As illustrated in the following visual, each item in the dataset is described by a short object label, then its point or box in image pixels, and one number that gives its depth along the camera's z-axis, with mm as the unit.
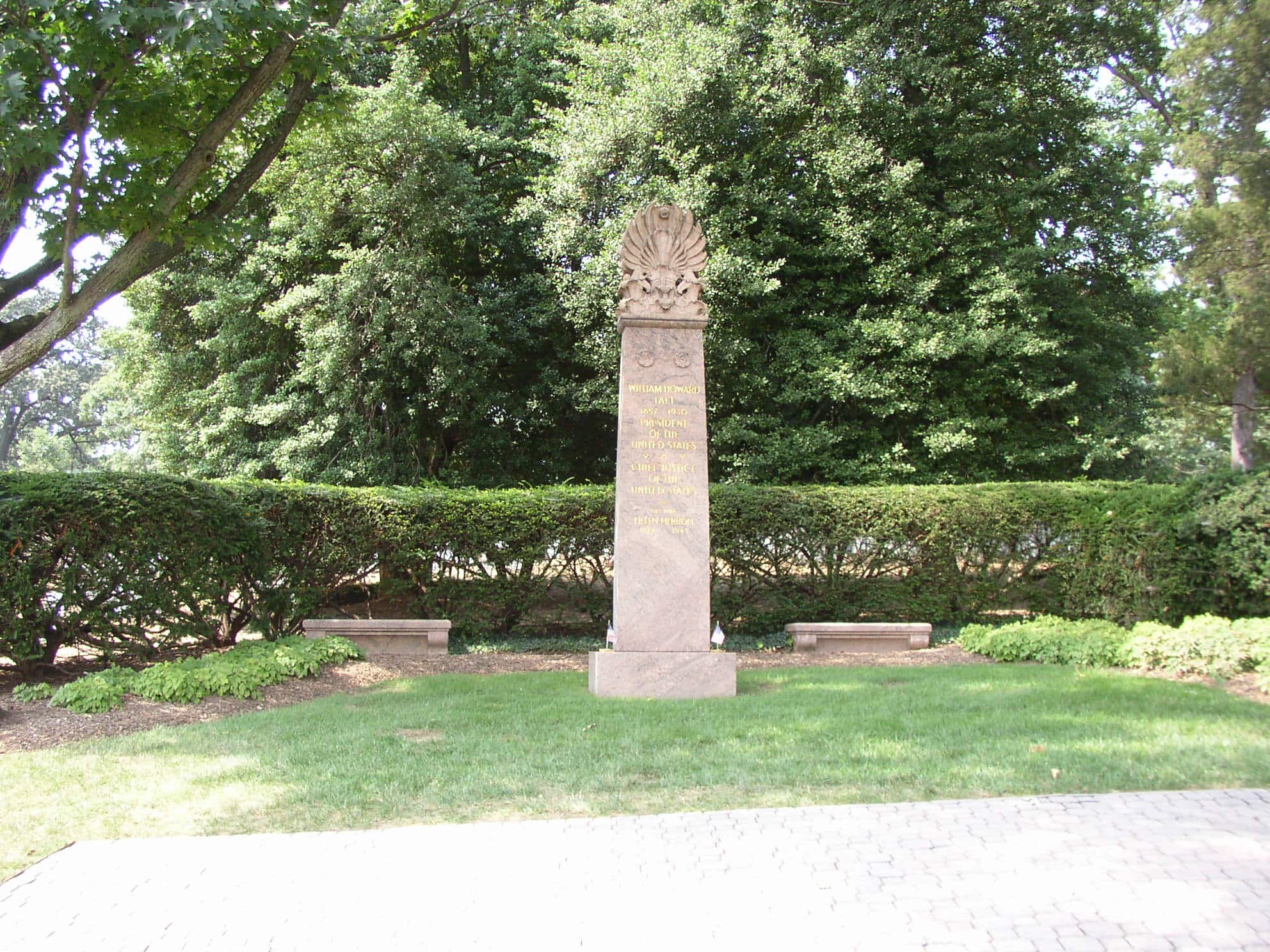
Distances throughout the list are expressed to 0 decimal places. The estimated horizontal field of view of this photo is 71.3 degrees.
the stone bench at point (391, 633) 10711
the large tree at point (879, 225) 15203
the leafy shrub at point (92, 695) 7309
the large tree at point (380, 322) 15609
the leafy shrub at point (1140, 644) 8266
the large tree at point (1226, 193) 10023
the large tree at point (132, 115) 6734
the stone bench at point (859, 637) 11156
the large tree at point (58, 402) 54844
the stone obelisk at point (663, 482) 8148
